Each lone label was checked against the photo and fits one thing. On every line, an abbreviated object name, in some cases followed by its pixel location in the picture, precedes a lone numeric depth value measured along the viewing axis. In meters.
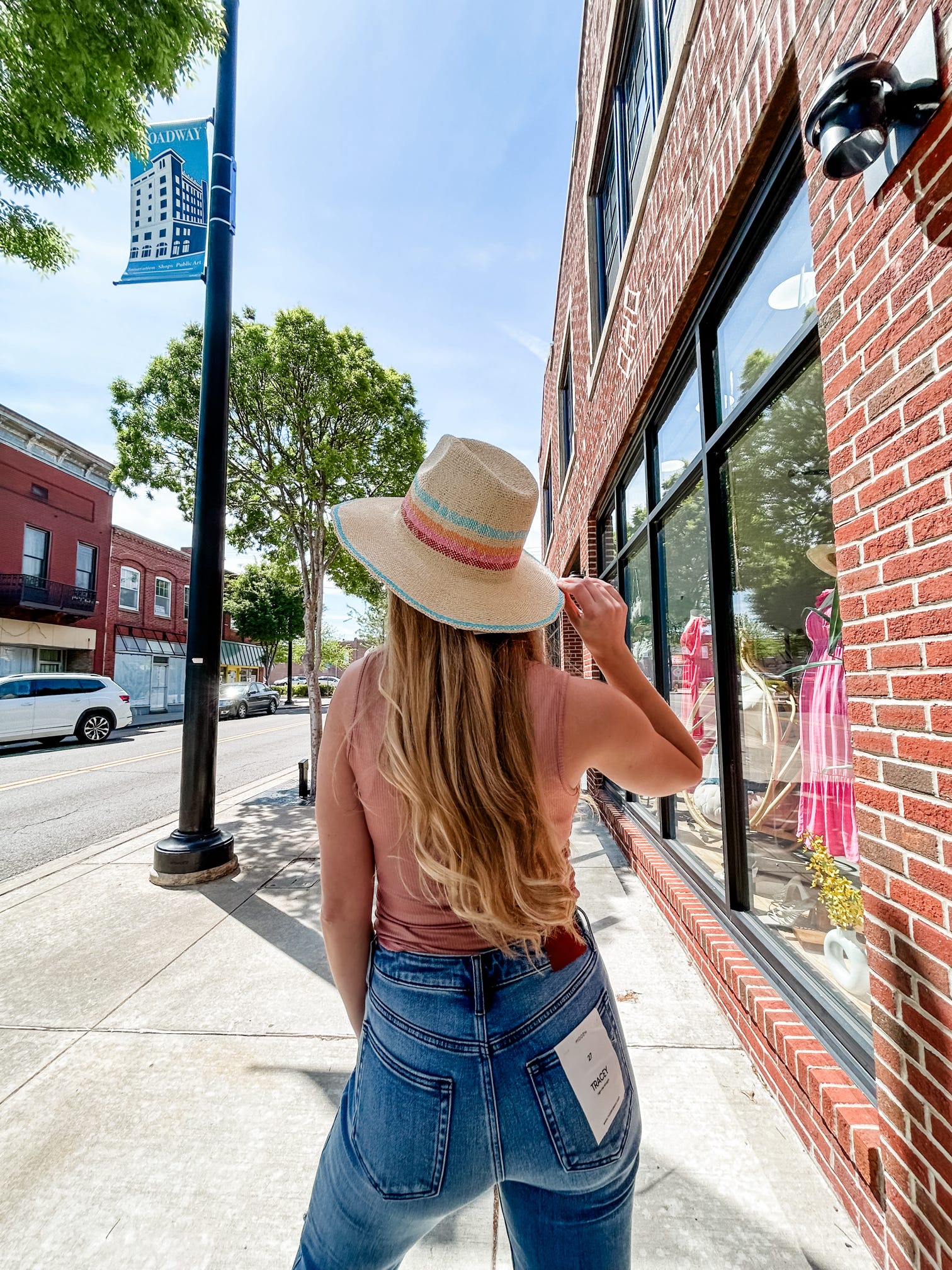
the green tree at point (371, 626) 34.47
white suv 14.14
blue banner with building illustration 5.56
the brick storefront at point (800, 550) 1.47
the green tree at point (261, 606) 35.44
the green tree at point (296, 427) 9.23
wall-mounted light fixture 1.42
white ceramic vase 2.20
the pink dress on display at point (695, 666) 3.80
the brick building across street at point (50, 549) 20.25
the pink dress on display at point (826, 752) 2.42
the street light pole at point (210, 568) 4.96
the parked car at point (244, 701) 25.11
